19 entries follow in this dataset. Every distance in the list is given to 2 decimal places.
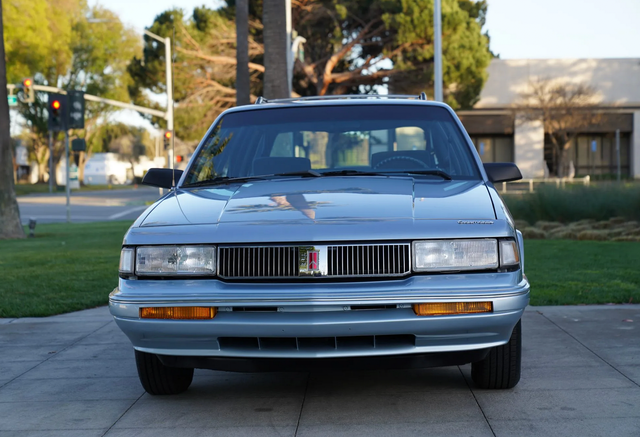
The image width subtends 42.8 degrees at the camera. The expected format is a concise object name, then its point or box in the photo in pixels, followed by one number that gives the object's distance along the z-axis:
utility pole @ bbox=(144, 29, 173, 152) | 32.19
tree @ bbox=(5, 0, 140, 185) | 43.81
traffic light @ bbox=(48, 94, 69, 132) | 21.97
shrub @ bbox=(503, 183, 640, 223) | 15.52
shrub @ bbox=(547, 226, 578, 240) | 14.04
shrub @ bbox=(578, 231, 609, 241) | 13.66
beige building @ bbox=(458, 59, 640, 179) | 48.47
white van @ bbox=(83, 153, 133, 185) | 88.44
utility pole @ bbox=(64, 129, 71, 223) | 23.22
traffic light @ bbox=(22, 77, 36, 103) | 27.52
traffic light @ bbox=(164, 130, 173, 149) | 31.08
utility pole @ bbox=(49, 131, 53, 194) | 53.30
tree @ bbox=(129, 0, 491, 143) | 32.81
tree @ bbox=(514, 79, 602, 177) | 43.84
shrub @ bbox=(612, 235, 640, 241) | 13.33
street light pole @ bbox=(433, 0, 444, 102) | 22.00
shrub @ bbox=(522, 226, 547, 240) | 14.37
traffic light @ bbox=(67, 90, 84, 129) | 22.23
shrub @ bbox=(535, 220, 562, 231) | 15.06
